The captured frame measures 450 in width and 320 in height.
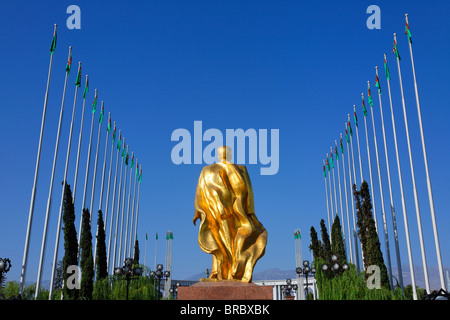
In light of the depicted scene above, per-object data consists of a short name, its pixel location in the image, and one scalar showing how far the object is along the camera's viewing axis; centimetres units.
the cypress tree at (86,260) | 1986
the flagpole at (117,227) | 2762
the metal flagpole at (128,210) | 3175
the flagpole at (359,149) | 2531
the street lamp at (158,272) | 2474
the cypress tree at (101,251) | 2507
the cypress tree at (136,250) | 3681
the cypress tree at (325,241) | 3056
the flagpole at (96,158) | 2409
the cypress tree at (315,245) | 3211
